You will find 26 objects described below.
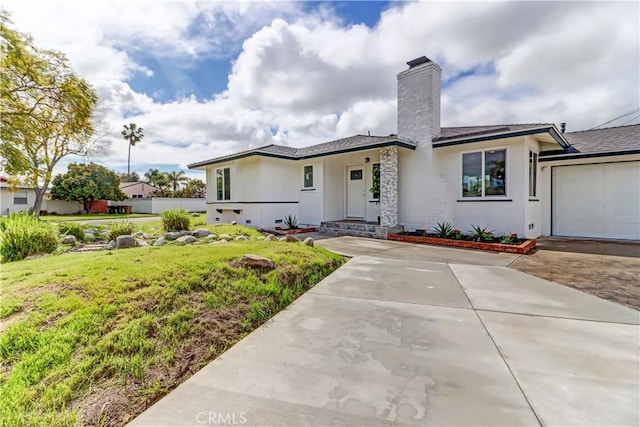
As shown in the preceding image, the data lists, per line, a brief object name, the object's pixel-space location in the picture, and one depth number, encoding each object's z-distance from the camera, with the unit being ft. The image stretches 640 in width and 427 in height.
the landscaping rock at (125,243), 21.18
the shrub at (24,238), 17.93
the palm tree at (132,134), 141.79
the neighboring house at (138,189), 140.56
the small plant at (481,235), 27.13
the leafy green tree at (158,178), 140.05
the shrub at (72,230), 26.89
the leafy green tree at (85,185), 94.07
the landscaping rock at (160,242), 22.73
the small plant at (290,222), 39.60
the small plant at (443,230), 29.60
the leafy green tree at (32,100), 16.85
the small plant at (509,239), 25.46
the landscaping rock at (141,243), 22.60
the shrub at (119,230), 26.58
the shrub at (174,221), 32.60
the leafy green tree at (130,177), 173.37
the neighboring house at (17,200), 85.40
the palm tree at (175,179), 140.67
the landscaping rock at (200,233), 27.92
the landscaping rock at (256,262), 14.92
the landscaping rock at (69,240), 23.50
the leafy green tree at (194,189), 131.23
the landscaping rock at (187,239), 23.57
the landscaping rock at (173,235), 26.80
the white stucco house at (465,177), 28.32
